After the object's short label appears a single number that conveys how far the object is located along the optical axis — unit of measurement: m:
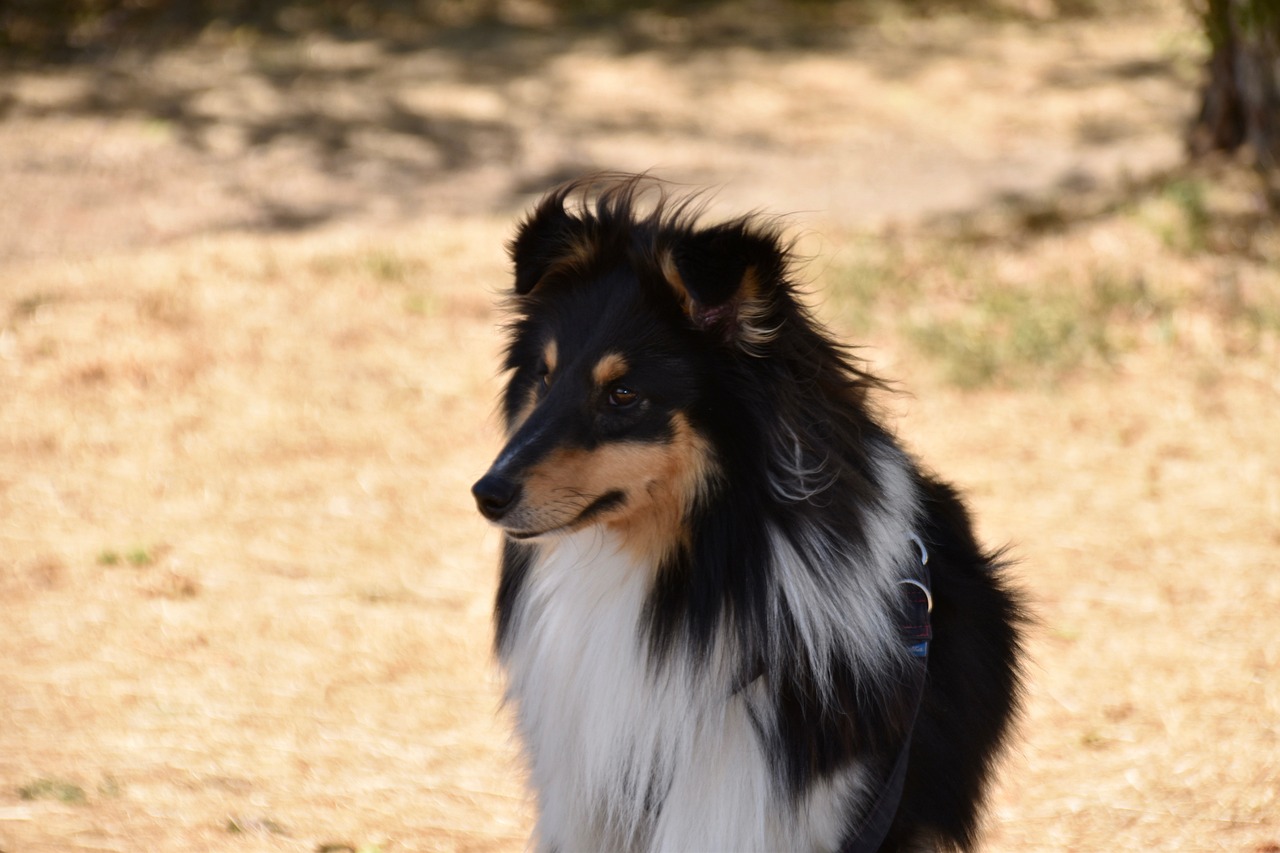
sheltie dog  5.36
